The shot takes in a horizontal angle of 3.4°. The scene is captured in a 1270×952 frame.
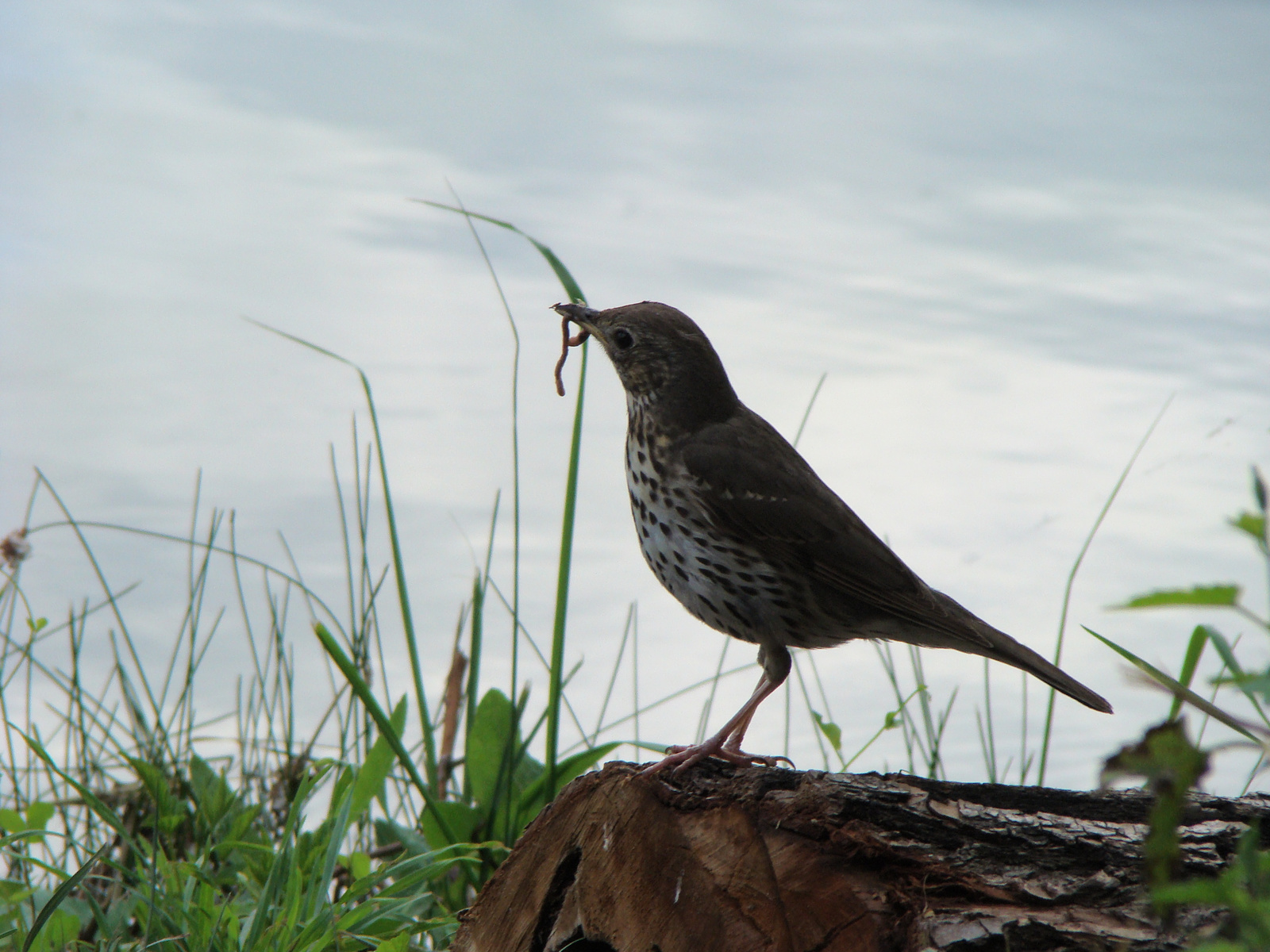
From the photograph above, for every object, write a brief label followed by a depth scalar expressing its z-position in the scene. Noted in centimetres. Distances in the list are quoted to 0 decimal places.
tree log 589
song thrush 603
